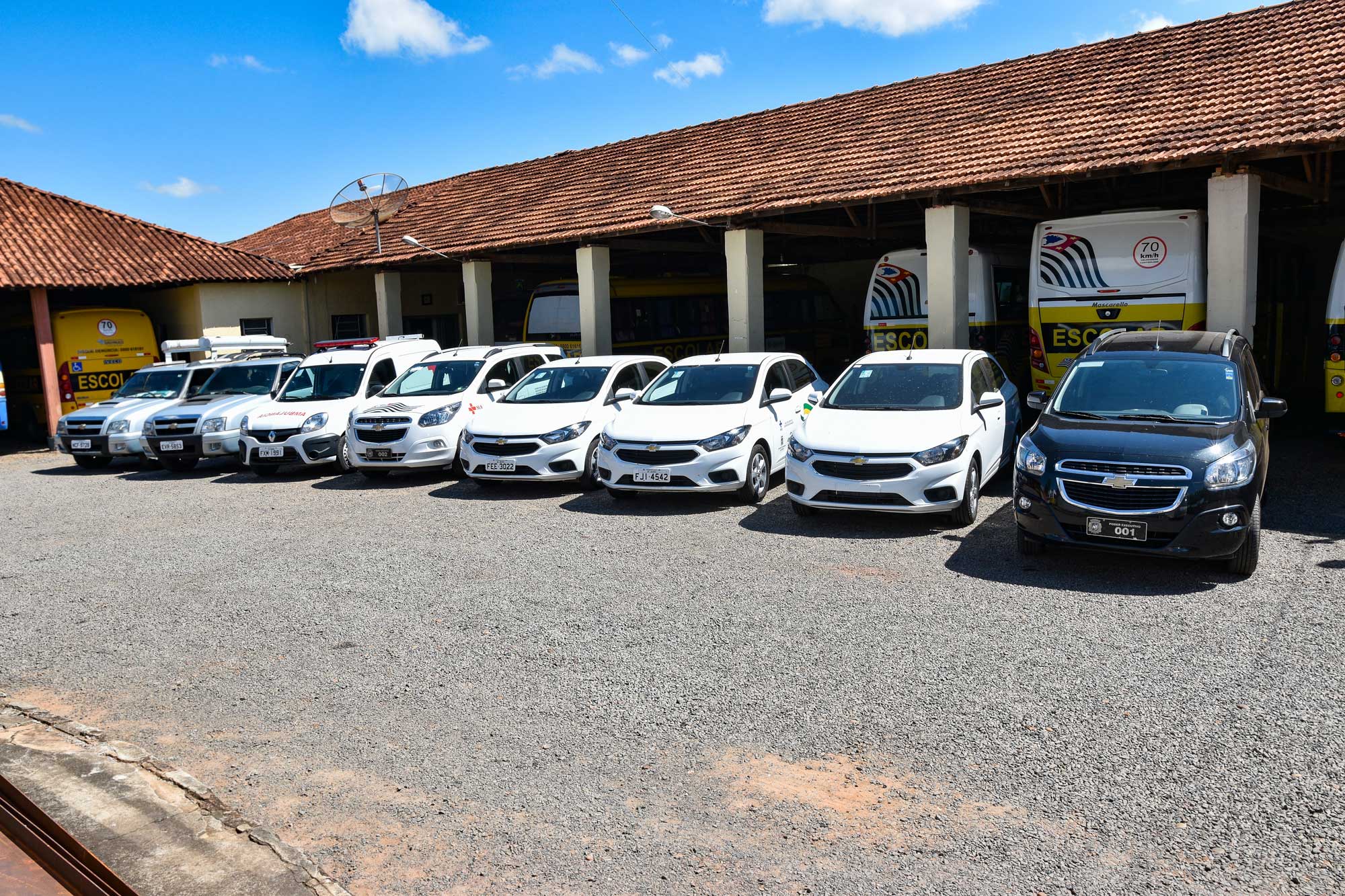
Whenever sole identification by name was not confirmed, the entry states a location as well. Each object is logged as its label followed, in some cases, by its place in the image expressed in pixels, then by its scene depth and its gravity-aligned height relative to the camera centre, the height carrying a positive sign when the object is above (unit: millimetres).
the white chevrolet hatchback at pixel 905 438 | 9359 -989
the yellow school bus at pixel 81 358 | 20422 +194
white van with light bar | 14070 -662
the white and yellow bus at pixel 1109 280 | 13047 +536
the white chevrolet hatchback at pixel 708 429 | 10859 -946
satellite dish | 23438 +3280
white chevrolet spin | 13156 -722
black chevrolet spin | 7344 -1006
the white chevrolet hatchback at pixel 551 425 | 11992 -897
